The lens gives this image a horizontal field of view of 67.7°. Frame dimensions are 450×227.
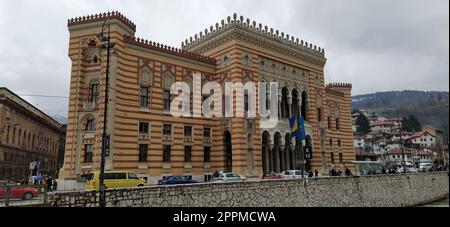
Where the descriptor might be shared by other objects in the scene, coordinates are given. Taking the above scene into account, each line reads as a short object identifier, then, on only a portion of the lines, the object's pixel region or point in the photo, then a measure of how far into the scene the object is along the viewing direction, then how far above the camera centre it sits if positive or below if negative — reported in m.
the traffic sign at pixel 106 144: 18.17 +0.82
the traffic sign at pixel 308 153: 27.66 +0.42
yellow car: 22.84 -1.49
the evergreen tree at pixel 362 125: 133.12 +13.00
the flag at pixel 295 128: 30.42 +2.71
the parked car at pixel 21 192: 19.88 -2.02
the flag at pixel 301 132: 30.41 +2.36
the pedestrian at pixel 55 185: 29.42 -2.28
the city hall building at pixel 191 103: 30.31 +5.74
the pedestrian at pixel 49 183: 27.19 -1.93
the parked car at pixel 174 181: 28.61 -1.88
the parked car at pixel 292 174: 34.18 -1.62
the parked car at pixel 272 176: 33.16 -1.77
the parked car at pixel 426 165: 69.28 -1.61
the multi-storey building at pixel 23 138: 40.47 +3.10
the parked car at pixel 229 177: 29.88 -1.66
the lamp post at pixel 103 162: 15.20 -0.15
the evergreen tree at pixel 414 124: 128.35 +12.82
